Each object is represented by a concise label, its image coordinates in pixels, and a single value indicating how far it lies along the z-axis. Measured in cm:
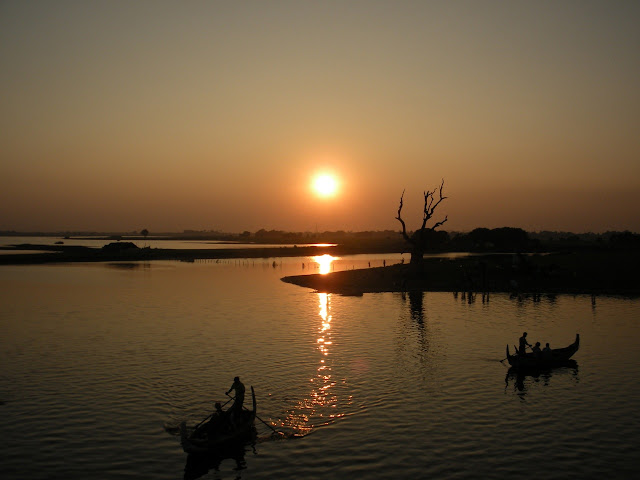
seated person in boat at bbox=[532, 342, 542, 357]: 3073
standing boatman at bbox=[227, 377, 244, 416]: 2078
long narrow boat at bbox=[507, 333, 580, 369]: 3014
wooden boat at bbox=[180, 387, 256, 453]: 1867
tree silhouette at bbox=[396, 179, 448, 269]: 7044
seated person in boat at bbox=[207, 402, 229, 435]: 2008
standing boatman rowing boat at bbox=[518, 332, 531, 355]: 3038
